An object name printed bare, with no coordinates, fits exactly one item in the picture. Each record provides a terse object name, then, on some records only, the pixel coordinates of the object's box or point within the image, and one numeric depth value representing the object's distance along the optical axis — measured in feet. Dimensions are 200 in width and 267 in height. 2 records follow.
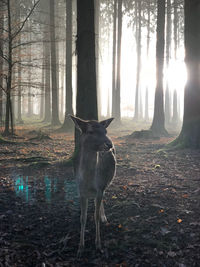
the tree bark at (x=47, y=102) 92.32
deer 13.02
